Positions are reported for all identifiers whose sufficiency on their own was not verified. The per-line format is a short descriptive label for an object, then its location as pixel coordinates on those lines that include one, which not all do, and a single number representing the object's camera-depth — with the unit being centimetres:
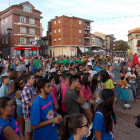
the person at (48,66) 1017
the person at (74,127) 189
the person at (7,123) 190
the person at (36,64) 1145
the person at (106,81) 548
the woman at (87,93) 412
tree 6564
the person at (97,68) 878
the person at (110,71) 697
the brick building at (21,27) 3619
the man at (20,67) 917
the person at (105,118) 227
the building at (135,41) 6912
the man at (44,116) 256
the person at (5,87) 428
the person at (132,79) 709
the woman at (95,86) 487
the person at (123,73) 748
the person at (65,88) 403
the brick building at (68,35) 4375
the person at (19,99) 366
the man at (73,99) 344
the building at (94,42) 5692
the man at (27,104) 332
